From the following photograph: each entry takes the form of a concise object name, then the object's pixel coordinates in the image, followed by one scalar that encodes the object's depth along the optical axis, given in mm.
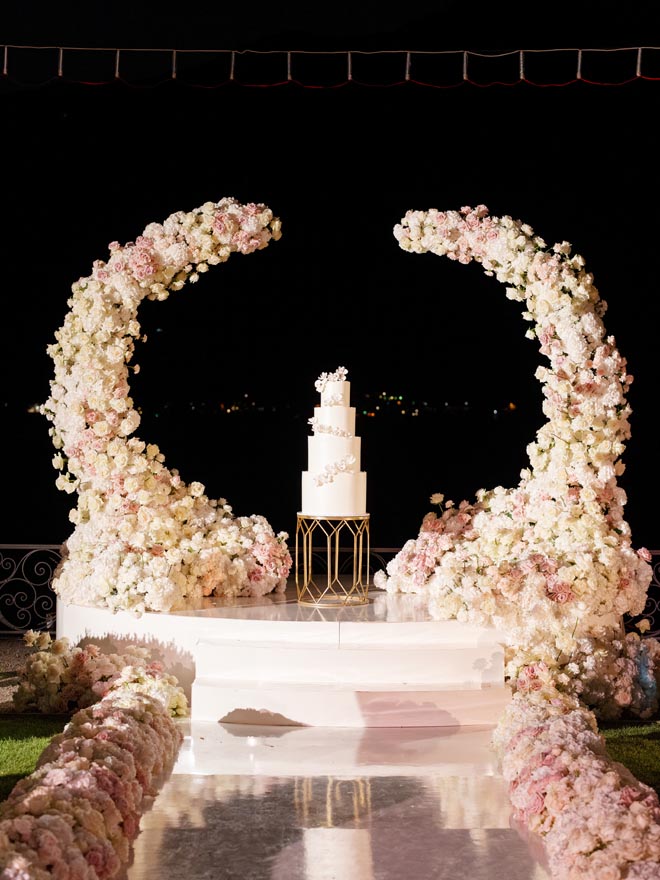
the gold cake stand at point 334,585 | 8078
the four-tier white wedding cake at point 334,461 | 8055
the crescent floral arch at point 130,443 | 8031
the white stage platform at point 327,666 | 6992
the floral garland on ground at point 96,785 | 4191
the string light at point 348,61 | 8453
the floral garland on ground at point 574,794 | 4402
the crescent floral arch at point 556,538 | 7320
